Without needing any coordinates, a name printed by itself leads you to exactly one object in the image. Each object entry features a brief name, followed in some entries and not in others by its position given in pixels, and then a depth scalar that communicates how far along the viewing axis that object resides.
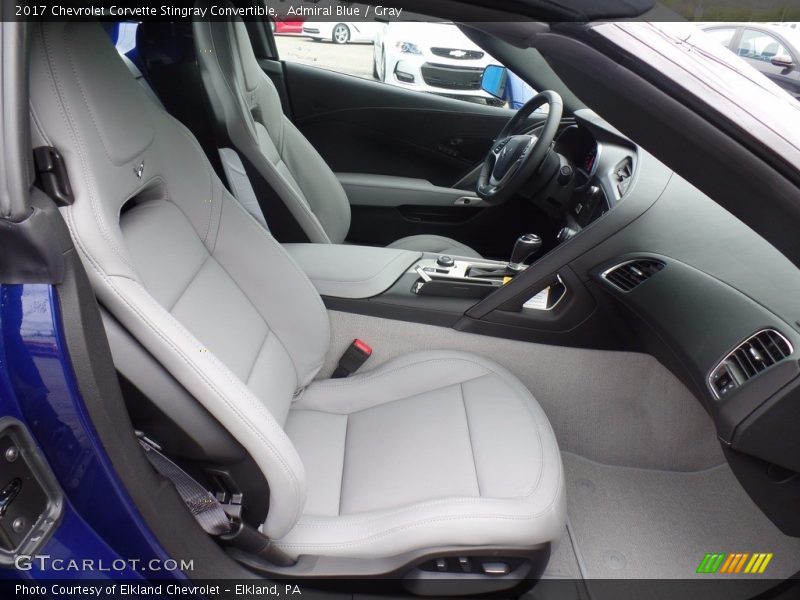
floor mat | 1.31
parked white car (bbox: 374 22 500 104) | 2.65
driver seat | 1.65
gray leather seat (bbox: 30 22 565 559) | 0.81
